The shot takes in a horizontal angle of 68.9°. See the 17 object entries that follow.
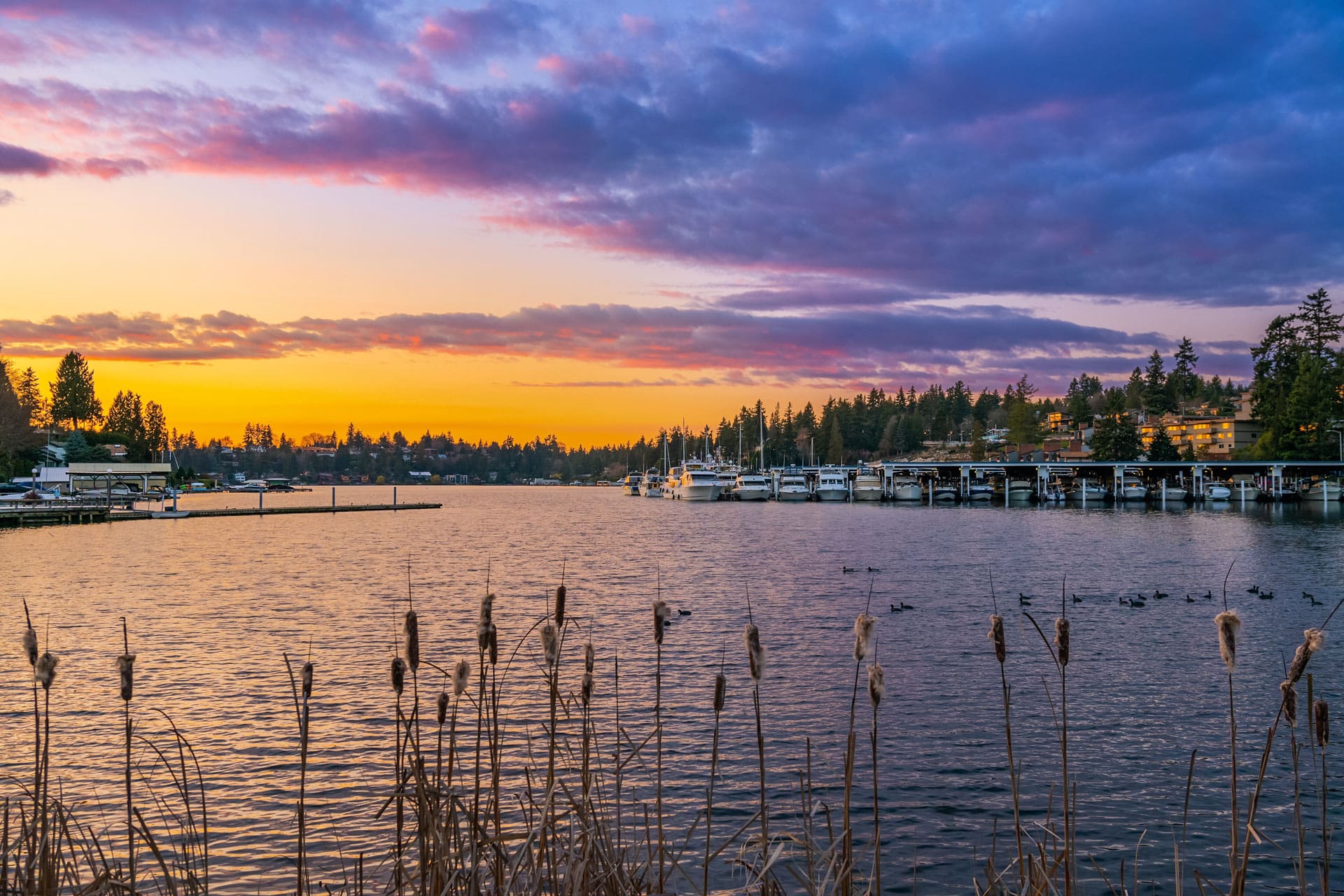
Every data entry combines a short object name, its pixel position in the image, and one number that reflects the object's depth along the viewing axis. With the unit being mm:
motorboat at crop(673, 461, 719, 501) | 147450
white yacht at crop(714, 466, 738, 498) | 153750
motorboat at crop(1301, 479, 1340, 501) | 114625
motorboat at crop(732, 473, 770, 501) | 148750
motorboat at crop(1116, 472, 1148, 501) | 129000
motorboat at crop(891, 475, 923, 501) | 144500
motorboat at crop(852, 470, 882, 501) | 154250
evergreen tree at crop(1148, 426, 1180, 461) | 154750
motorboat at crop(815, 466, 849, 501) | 146875
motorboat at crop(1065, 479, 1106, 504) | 137125
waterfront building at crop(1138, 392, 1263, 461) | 167375
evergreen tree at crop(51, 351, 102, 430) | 152375
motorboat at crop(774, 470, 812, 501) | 147125
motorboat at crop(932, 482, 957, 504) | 146250
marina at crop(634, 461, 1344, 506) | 129250
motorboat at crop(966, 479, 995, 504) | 147000
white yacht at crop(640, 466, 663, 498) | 194250
